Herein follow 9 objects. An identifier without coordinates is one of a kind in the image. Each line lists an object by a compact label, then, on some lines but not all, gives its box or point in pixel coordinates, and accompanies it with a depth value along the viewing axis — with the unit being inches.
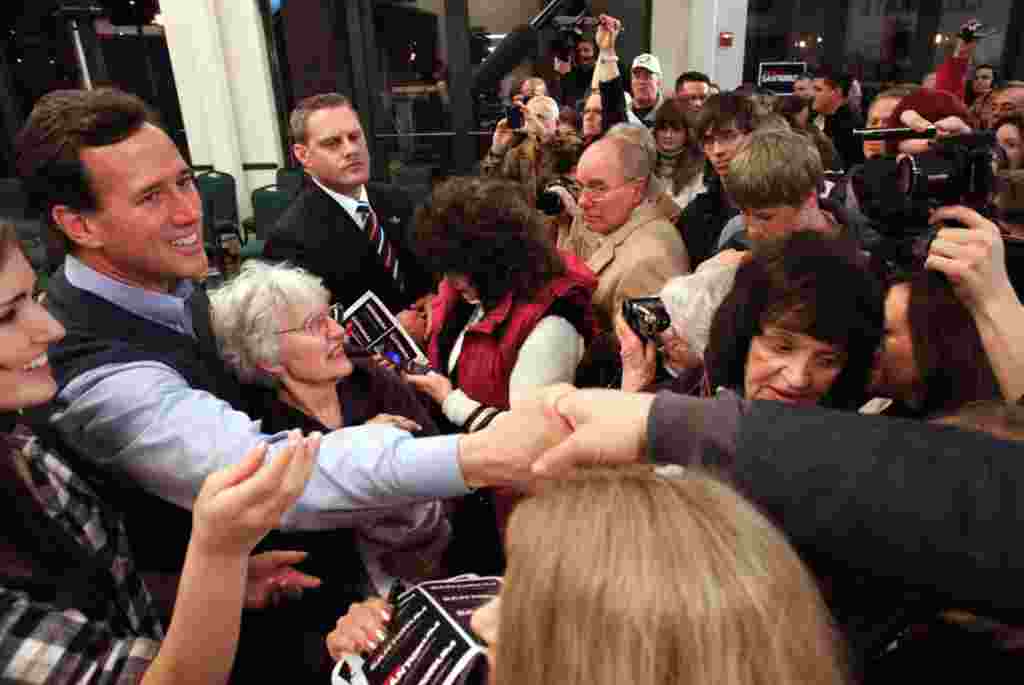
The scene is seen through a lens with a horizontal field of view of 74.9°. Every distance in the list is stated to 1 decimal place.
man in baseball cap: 168.9
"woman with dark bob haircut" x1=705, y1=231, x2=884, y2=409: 48.4
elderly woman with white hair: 54.6
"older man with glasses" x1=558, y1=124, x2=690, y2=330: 84.6
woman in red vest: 69.4
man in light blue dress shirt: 41.0
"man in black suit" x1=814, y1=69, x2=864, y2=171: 182.5
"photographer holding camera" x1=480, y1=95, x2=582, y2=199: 133.8
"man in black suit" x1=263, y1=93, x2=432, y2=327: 98.4
